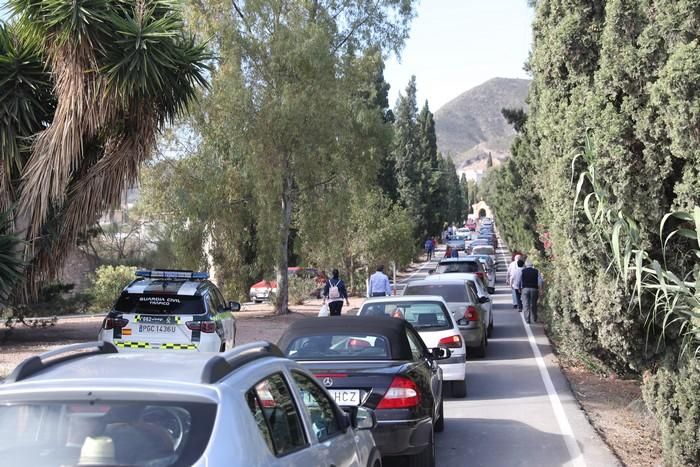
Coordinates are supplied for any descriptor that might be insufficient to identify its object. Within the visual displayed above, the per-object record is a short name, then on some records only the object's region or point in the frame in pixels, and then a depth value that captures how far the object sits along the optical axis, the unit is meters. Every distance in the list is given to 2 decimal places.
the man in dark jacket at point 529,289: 25.17
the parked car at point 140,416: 3.97
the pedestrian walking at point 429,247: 64.25
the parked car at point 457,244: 64.18
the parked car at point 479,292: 19.00
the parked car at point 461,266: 29.09
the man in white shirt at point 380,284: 21.66
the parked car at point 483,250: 50.04
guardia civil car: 14.19
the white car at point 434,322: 13.52
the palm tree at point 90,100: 16.83
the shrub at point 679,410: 9.20
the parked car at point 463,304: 17.64
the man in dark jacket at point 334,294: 20.52
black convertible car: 8.27
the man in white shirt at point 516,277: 26.73
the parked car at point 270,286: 38.50
